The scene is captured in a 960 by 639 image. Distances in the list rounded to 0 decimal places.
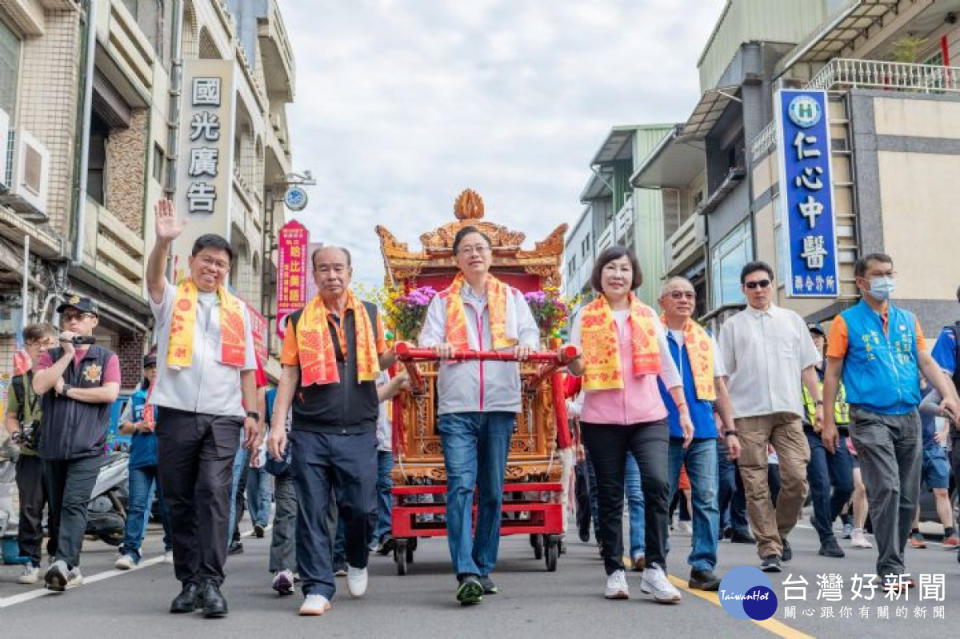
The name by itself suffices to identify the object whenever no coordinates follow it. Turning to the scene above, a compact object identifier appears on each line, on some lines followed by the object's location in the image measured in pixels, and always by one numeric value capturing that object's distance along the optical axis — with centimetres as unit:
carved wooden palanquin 784
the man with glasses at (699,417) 621
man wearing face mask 597
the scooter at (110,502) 1041
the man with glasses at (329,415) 565
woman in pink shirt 579
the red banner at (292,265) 3188
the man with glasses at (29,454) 712
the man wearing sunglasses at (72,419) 673
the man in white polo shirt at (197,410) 552
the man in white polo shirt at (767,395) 717
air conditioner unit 1397
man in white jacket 584
